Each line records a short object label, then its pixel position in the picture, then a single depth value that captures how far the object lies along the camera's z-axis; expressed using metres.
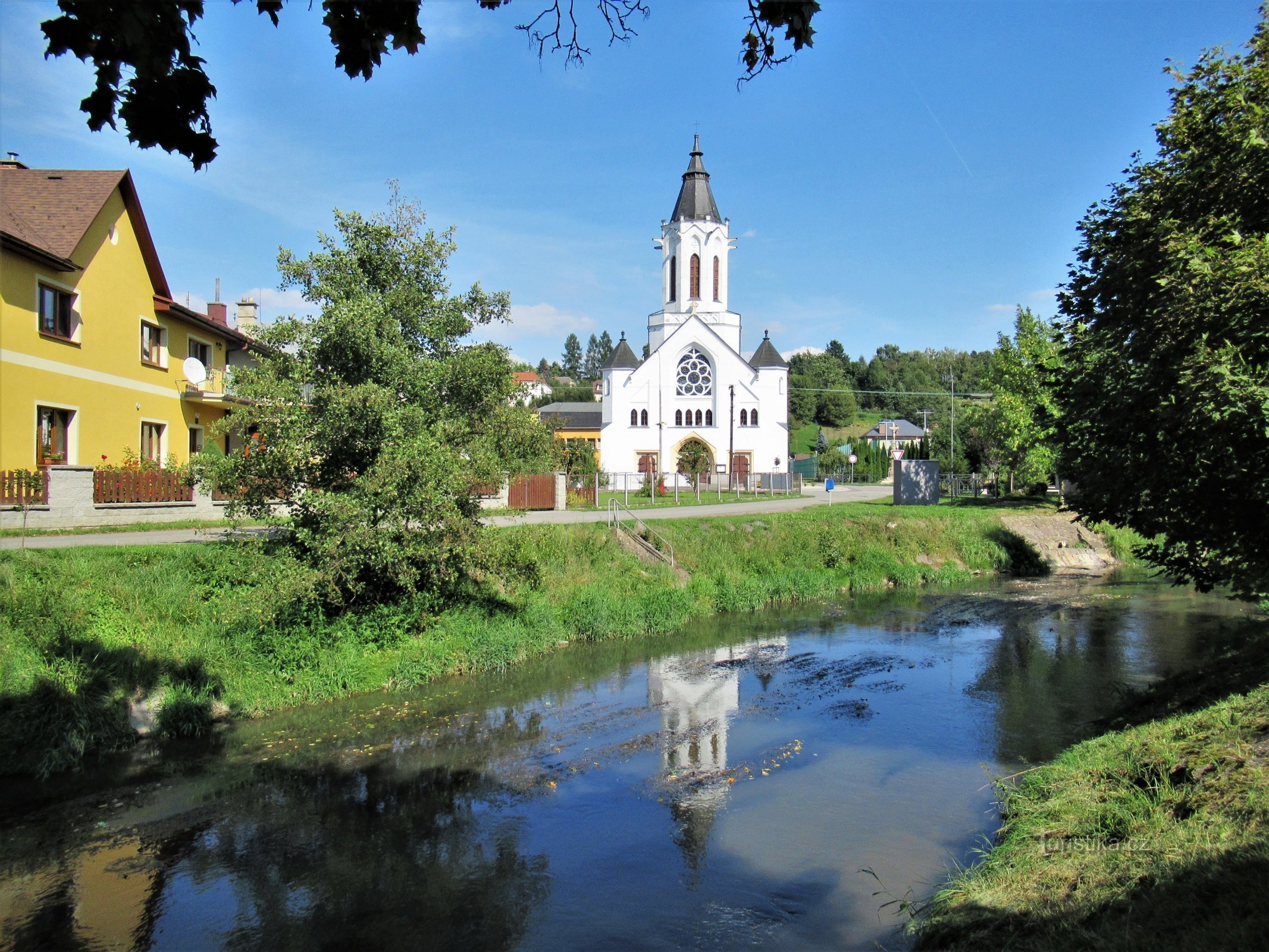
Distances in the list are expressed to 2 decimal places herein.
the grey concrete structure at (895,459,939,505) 38.97
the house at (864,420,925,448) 106.58
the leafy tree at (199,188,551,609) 13.88
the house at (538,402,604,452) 75.12
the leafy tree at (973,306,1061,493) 38.34
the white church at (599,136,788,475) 61.53
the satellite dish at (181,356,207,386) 26.34
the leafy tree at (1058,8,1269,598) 10.18
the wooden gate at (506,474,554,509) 30.89
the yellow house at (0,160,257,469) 19.84
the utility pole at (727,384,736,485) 59.52
